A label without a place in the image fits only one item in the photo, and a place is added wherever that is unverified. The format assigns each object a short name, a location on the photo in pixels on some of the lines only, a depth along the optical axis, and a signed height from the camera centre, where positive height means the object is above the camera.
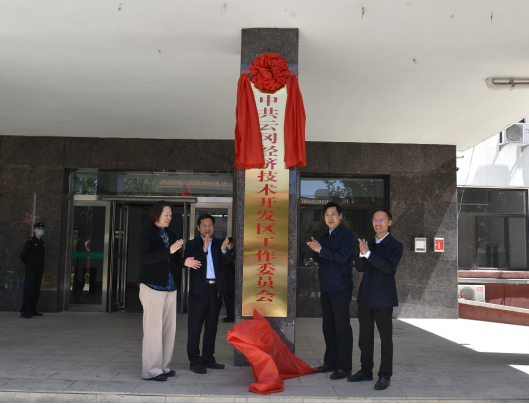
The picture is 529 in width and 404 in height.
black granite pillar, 5.46 +0.58
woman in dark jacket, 4.90 -0.45
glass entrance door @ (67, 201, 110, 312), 10.41 -0.23
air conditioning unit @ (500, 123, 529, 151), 13.52 +2.96
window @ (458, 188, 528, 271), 13.06 +0.52
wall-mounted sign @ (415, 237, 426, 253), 10.18 +0.10
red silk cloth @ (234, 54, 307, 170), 5.53 +1.26
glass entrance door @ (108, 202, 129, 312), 10.55 -0.28
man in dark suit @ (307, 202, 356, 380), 5.12 -0.40
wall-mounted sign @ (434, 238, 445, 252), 10.21 +0.09
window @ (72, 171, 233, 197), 10.58 +1.23
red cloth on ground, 4.54 -1.00
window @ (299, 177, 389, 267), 10.67 +0.97
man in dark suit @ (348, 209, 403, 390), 4.78 -0.43
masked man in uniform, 9.41 -0.52
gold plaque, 5.44 +0.18
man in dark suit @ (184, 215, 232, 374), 5.42 -0.47
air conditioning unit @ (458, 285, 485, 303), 11.74 -0.94
